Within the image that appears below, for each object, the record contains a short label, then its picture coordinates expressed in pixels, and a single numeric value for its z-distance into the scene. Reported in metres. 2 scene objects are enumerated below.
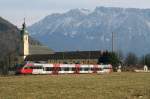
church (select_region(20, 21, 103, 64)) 185.41
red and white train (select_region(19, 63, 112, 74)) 92.88
